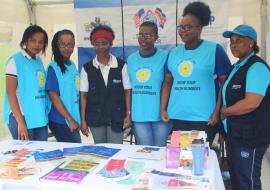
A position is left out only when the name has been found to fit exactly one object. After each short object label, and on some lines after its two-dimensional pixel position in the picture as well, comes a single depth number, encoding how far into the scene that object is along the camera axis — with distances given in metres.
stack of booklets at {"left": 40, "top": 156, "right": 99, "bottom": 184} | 1.32
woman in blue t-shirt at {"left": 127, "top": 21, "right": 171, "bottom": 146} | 2.09
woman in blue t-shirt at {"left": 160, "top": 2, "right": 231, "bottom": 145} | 1.90
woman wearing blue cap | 1.66
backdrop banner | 3.64
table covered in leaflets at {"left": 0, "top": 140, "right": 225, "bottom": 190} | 1.27
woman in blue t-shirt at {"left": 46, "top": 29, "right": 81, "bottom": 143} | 2.17
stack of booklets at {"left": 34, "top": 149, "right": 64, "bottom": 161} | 1.58
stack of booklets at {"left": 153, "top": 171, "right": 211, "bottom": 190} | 1.22
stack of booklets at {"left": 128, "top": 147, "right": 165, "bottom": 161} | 1.56
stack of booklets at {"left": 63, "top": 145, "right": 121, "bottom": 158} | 1.62
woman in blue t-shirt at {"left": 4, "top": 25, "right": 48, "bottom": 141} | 1.99
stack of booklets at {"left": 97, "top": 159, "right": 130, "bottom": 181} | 1.33
